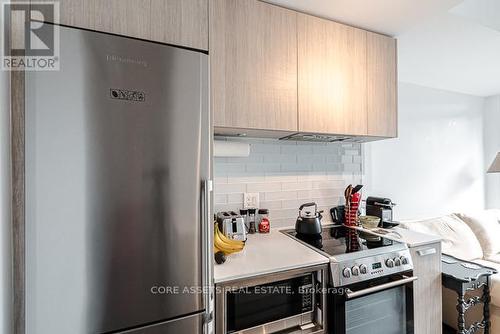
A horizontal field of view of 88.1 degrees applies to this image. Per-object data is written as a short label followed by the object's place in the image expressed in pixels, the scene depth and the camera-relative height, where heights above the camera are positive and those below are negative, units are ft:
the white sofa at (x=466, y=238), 7.00 -2.48
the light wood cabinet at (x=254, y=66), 4.62 +1.90
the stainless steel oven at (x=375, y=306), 4.22 -2.54
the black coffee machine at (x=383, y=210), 6.88 -1.22
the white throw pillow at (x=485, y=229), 9.02 -2.32
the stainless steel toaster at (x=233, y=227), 4.75 -1.12
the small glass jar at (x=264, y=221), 6.03 -1.28
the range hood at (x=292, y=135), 5.21 +0.71
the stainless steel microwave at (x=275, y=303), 3.76 -2.14
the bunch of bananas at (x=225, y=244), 4.28 -1.31
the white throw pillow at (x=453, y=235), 8.23 -2.31
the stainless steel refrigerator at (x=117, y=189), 2.69 -0.24
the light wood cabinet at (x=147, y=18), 2.98 +1.86
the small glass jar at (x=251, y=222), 6.03 -1.30
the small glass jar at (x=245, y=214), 5.97 -1.09
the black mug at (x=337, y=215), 6.89 -1.31
